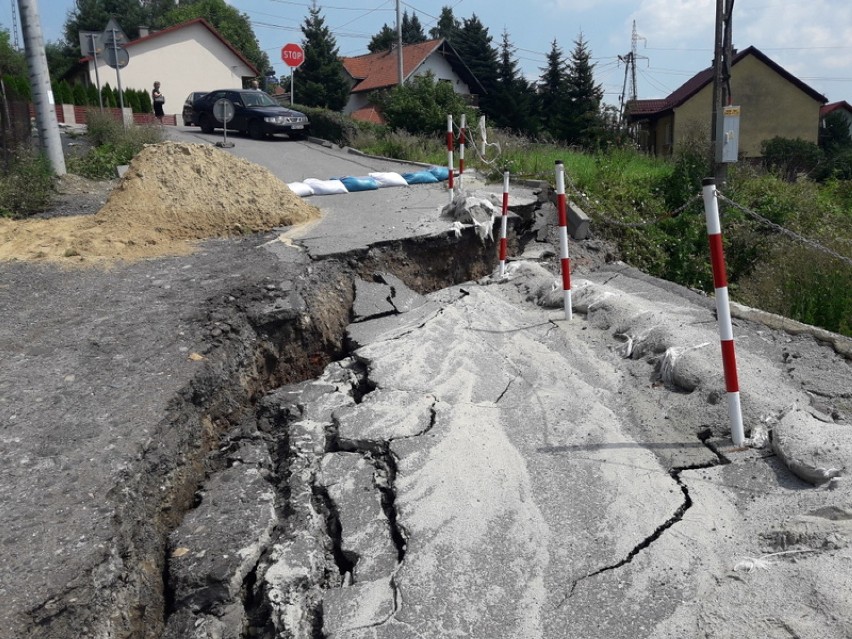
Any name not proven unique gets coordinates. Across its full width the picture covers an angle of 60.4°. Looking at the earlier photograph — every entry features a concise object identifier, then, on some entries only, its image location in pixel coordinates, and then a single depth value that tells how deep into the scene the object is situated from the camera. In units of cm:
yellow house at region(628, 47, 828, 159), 3925
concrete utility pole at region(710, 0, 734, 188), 1480
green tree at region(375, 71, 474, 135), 2275
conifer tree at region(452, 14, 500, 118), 4841
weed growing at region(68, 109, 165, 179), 1383
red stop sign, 2814
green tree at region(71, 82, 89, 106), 3347
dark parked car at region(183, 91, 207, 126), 2550
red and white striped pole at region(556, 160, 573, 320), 627
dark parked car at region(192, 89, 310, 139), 2161
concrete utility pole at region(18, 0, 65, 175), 1198
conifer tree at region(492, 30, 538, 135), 4056
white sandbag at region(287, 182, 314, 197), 1145
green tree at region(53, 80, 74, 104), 3275
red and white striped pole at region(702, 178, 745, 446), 401
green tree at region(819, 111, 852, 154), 4131
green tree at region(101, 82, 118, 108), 3428
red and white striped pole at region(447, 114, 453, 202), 1062
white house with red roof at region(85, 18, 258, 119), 4172
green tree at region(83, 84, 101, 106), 3370
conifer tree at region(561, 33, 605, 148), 3828
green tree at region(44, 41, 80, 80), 6462
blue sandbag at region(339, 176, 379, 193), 1211
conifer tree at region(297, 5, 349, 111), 4266
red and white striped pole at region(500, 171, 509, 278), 764
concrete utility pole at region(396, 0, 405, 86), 3459
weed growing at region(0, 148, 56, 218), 1036
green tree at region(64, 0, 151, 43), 7181
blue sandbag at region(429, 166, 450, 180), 1298
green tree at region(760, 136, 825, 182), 3283
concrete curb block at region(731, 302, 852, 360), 499
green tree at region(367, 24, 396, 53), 6872
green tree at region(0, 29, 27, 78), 5348
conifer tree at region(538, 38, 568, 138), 4097
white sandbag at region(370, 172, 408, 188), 1243
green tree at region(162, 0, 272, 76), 7262
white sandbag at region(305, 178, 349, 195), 1174
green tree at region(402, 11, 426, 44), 8281
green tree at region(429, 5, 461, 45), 7650
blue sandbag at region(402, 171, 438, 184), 1264
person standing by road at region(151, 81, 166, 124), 2914
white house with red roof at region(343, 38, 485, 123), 4812
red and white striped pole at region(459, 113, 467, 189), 1058
